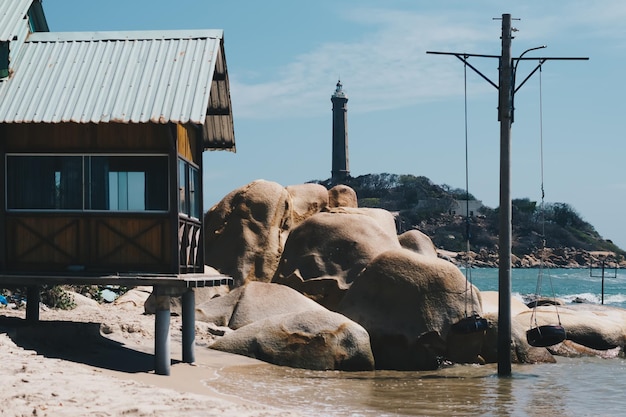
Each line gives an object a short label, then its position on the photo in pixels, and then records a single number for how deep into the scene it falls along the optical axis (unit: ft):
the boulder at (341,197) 116.26
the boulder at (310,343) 64.23
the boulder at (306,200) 112.06
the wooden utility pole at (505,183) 65.81
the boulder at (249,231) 101.71
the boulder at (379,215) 102.83
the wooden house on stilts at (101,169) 54.75
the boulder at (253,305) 74.28
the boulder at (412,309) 69.46
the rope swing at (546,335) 65.77
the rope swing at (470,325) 67.36
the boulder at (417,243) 109.81
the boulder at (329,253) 86.12
